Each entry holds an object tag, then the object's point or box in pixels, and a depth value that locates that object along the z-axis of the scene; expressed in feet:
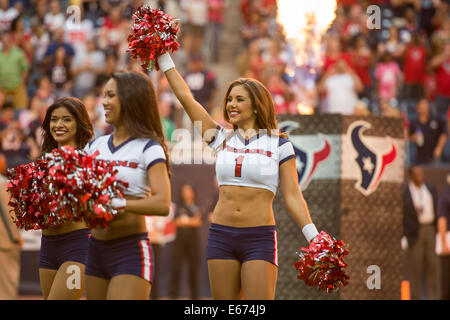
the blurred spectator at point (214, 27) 51.55
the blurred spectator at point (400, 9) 50.16
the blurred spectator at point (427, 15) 51.21
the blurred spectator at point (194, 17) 50.08
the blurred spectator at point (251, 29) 50.62
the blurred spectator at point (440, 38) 47.65
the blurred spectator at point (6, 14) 49.21
